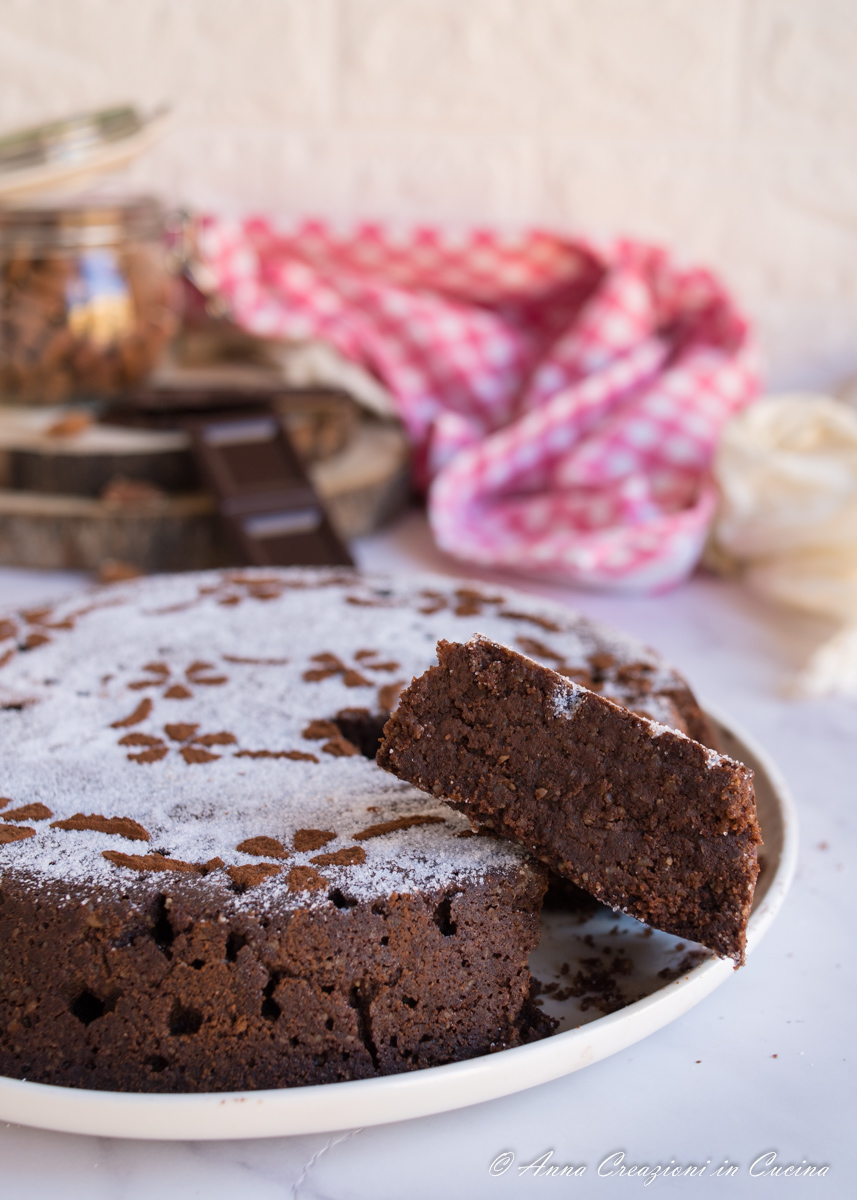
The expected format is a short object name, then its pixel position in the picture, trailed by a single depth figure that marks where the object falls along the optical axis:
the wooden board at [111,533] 0.92
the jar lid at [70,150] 0.91
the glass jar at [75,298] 0.97
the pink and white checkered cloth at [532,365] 1.00
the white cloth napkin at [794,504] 0.91
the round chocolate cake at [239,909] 0.56
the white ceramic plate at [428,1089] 0.54
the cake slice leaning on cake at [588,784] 0.57
